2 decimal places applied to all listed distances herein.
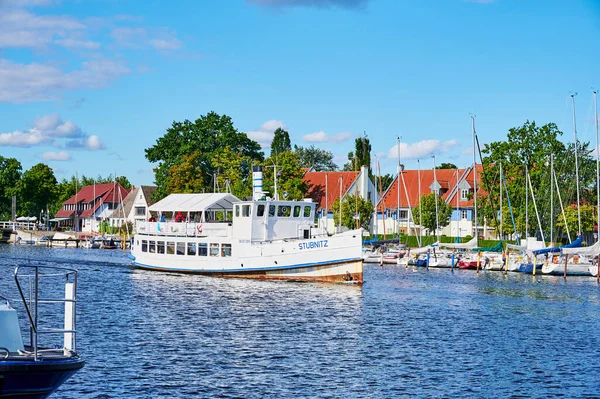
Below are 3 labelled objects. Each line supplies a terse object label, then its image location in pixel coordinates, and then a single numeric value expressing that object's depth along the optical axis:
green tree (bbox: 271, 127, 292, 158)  181.45
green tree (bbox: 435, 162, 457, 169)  164.88
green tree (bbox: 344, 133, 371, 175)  155.38
